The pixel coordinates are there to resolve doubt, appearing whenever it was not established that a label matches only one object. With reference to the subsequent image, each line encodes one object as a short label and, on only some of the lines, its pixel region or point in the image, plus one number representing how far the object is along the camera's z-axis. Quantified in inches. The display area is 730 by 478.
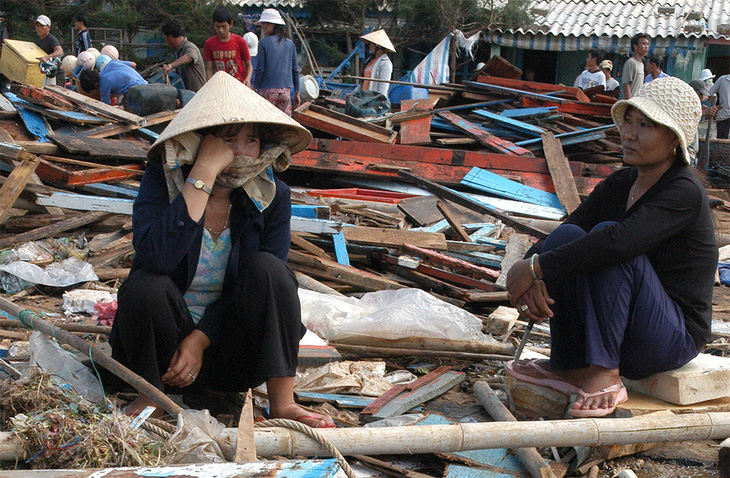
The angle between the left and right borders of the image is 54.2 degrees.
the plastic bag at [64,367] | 106.3
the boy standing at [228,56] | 348.8
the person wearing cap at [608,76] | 487.8
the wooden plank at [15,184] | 203.5
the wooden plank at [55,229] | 199.9
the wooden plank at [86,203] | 217.9
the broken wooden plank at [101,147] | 259.1
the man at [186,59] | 354.3
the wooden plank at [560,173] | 301.0
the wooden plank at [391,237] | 213.2
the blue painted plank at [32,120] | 294.2
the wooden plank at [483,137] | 343.3
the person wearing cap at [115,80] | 368.2
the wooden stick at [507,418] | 95.1
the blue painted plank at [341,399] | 121.5
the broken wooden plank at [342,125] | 345.7
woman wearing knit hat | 105.2
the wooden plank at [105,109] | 305.6
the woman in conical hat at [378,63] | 407.5
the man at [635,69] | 375.6
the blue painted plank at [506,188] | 306.7
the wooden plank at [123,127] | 291.6
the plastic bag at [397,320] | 145.9
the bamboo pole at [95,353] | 93.7
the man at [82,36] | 498.9
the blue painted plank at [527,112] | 389.7
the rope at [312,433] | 78.8
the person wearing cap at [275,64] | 338.3
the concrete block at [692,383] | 108.4
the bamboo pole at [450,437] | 87.8
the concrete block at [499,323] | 158.2
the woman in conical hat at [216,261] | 99.4
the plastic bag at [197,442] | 83.0
